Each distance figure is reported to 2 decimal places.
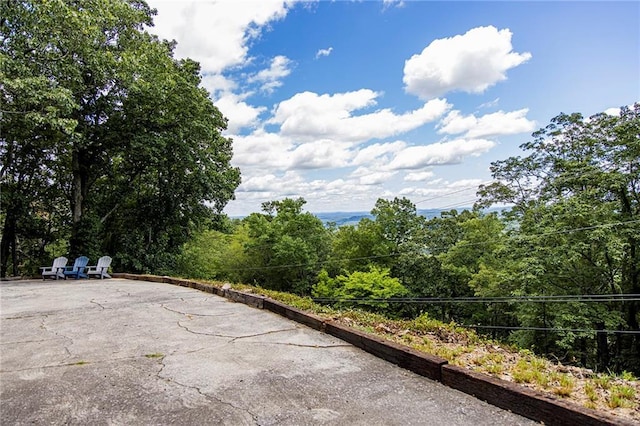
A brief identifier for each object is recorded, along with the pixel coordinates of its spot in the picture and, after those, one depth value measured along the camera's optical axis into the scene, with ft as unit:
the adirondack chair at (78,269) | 34.71
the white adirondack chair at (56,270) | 34.09
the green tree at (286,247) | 73.51
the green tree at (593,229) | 38.55
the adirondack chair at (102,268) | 34.37
